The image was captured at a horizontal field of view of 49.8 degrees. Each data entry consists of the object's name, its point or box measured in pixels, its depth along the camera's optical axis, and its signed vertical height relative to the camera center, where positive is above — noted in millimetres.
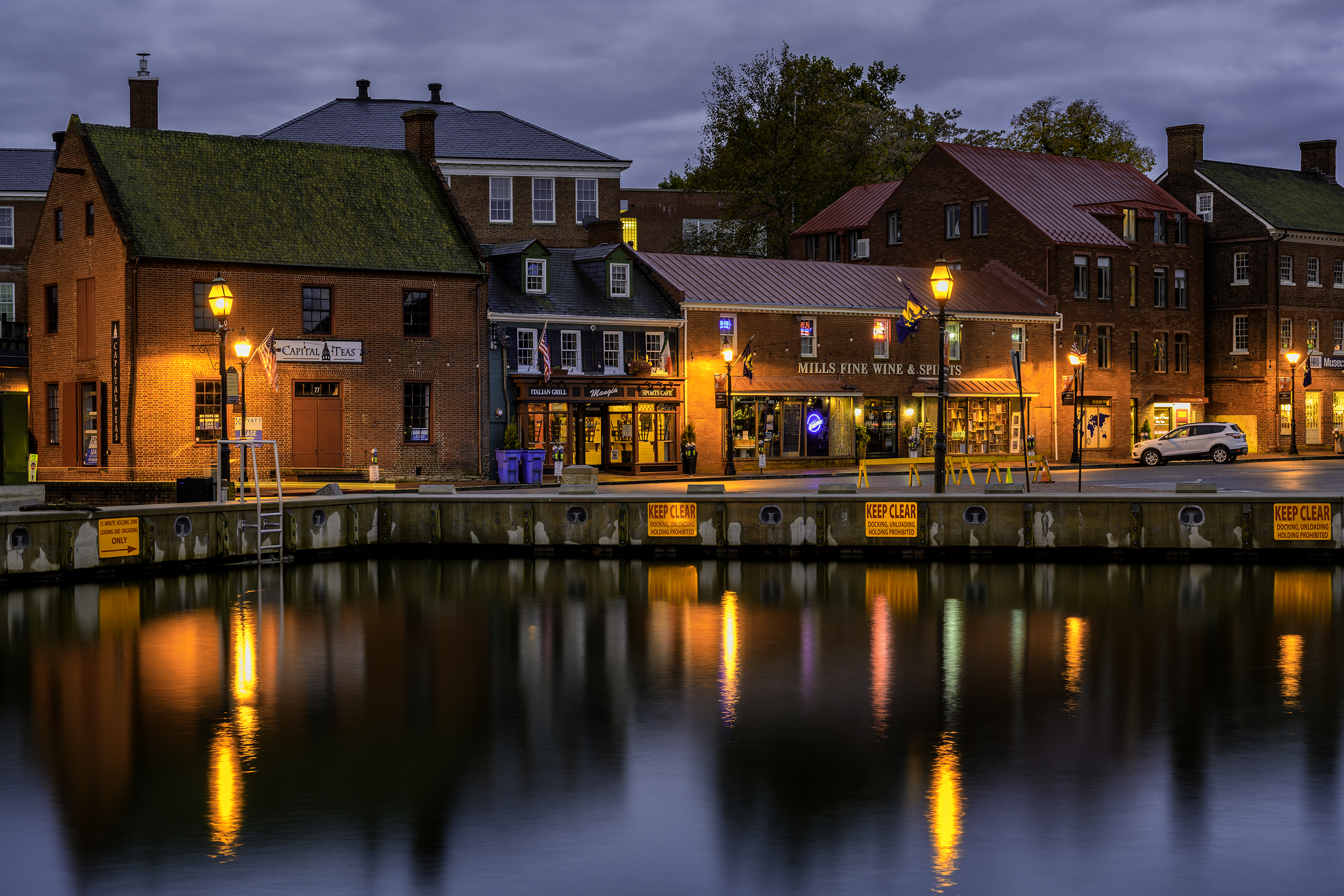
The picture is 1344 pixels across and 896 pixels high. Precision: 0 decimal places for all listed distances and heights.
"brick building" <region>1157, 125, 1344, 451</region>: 67438 +7061
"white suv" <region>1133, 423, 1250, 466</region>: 56281 -93
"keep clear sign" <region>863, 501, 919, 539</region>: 27609 -1430
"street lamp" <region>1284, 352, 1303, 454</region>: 66250 +2081
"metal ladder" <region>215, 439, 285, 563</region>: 25969 -1355
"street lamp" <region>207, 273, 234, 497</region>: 28100 +2917
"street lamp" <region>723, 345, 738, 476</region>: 49500 +2633
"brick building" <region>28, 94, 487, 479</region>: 40281 +4322
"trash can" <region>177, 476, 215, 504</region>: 29938 -778
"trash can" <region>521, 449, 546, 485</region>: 44281 -552
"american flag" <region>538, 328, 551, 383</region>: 46344 +2827
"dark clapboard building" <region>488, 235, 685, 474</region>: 46969 +3088
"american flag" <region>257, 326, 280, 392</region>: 40875 +2641
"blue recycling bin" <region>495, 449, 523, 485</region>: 44188 -496
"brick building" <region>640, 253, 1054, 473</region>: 52375 +3348
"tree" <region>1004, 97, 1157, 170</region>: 79188 +17102
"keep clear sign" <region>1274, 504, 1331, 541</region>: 26688 -1494
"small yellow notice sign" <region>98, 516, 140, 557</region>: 24516 -1466
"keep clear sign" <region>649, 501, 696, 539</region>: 28391 -1436
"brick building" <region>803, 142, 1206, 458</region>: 63125 +8773
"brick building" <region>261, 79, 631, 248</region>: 59719 +11520
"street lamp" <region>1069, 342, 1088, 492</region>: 55312 +3061
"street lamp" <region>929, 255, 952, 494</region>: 28391 +1034
